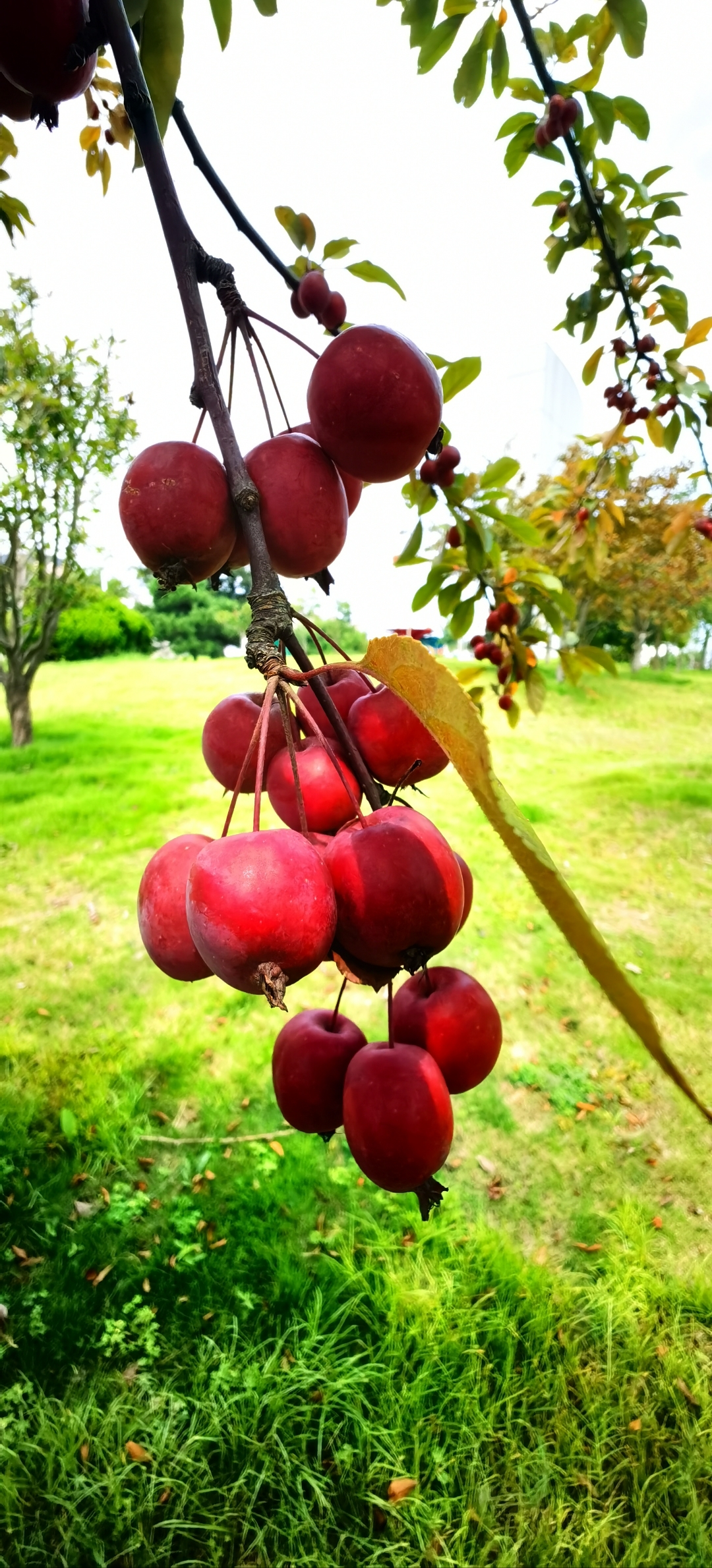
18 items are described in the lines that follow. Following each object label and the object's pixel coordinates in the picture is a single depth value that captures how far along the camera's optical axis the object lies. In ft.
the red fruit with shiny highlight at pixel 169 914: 0.45
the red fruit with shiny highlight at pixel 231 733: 0.53
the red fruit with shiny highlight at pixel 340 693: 0.52
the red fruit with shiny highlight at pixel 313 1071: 0.54
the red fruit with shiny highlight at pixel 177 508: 0.46
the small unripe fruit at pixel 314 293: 0.77
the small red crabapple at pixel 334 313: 0.80
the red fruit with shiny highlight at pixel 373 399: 0.47
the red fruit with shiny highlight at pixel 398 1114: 0.47
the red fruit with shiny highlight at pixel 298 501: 0.47
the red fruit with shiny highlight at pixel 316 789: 0.46
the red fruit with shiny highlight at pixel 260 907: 0.34
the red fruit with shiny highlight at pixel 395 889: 0.38
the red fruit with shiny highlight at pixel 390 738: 0.47
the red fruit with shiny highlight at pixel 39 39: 0.42
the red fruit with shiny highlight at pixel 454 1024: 0.50
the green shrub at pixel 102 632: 30.22
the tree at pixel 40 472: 16.79
